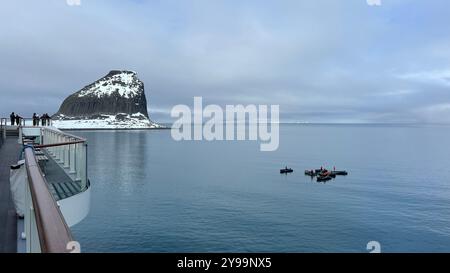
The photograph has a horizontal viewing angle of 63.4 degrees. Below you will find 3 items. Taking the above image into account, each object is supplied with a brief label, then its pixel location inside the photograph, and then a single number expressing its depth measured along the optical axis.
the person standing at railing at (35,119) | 22.21
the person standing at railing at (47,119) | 22.41
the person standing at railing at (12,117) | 26.55
